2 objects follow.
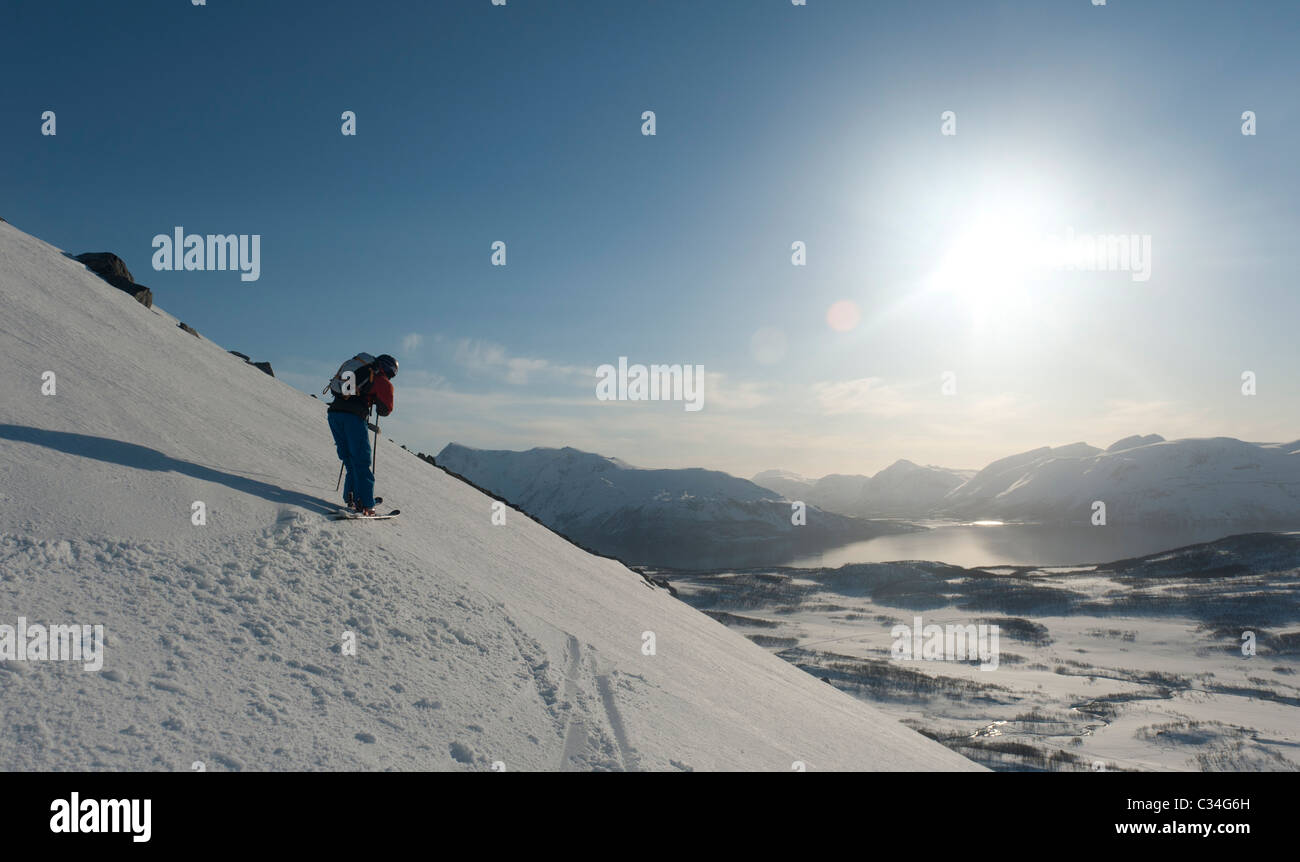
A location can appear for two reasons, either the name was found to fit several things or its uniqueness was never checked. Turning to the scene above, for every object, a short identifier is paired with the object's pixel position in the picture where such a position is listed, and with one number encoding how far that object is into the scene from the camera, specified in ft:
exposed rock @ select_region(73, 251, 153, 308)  44.34
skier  26.42
